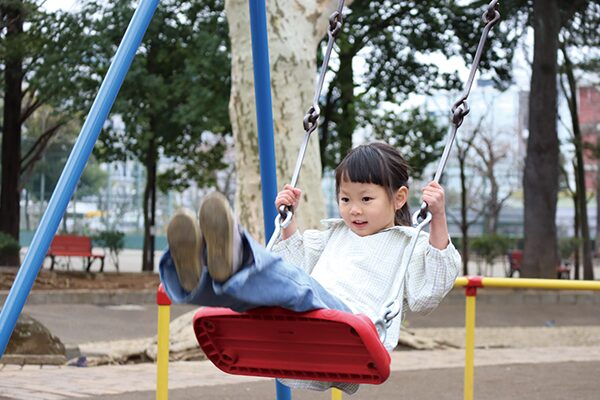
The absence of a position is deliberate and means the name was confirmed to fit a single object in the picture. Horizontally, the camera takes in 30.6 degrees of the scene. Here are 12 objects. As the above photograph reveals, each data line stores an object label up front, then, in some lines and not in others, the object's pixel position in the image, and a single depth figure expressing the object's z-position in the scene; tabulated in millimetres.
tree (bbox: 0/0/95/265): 18328
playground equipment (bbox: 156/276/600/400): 5078
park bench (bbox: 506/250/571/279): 23362
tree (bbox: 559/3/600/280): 20594
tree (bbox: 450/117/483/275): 25347
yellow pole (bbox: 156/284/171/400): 5070
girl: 3564
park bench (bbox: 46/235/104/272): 20594
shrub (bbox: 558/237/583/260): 31781
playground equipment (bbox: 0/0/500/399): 3482
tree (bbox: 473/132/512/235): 33500
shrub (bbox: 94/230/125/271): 25438
